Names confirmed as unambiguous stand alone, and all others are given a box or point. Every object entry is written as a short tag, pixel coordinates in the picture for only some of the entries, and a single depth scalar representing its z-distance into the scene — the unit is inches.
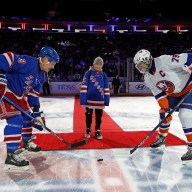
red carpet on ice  141.8
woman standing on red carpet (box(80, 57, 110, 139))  161.9
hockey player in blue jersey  105.7
